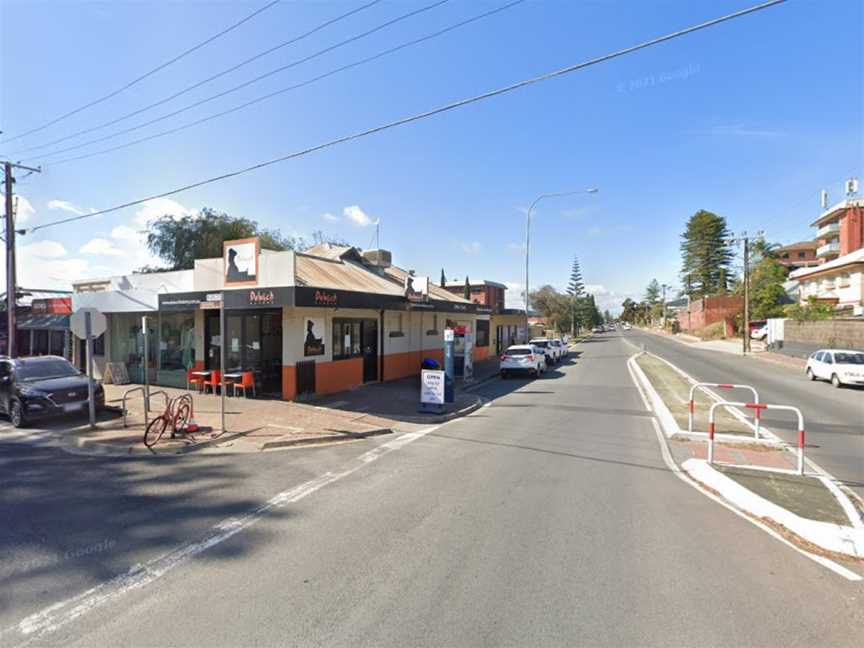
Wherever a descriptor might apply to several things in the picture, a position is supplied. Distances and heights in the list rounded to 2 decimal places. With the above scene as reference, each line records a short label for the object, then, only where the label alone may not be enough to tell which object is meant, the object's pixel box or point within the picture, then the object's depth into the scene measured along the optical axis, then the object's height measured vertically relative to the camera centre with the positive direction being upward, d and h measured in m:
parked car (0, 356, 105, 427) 11.01 -1.63
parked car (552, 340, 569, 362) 32.79 -1.82
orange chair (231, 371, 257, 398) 14.05 -1.78
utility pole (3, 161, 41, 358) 19.64 +3.03
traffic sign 10.19 +0.03
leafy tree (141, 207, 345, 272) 40.09 +7.81
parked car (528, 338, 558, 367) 28.55 -1.62
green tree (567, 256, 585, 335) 90.44 +7.37
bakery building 13.53 +0.15
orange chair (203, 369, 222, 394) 14.77 -1.83
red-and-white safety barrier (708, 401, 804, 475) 6.71 -1.70
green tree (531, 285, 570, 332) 72.06 +2.89
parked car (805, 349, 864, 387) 17.90 -1.76
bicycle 9.32 -2.10
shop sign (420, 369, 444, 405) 12.63 -1.79
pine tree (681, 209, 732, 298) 75.62 +11.89
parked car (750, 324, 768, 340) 44.77 -0.97
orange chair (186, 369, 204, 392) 15.50 -1.92
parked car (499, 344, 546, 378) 21.52 -1.76
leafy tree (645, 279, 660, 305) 131.89 +9.34
